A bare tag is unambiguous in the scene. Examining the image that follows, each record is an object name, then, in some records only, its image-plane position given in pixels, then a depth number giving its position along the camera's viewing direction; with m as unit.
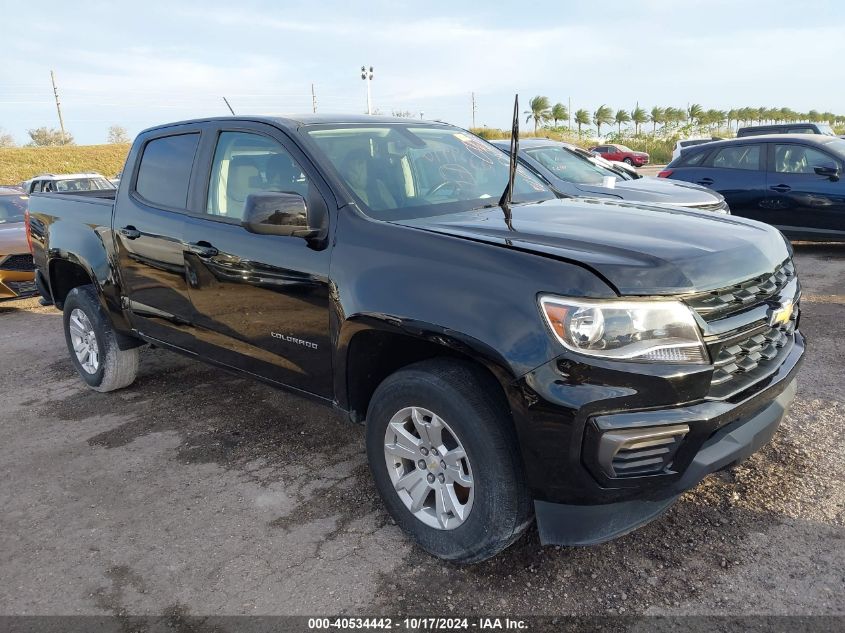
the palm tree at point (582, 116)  69.38
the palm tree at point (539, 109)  61.16
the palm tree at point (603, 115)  68.81
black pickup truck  2.15
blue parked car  8.09
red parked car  32.97
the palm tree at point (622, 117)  68.75
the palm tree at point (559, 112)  64.38
